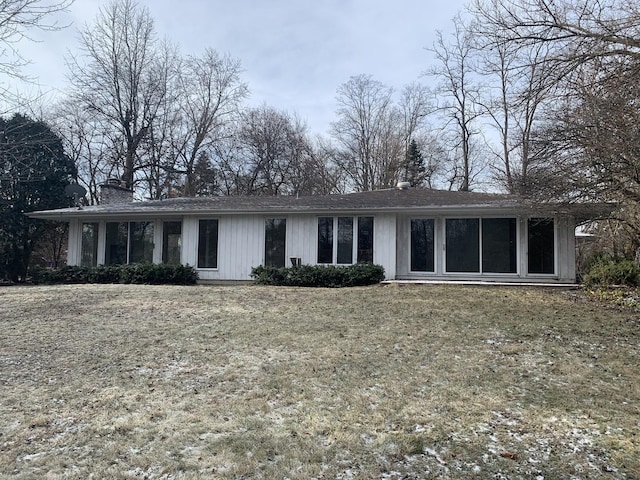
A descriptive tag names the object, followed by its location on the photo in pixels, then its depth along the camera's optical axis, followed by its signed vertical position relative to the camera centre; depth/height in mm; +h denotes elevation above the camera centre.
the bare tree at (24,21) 7074 +3857
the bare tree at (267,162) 29406 +6680
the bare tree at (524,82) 7789 +3446
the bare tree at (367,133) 29234 +8879
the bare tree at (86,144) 24734 +6737
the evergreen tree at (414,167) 28328 +6322
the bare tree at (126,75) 25016 +10891
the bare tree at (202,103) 28234 +10420
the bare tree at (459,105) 24250 +9412
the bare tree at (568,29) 6746 +3988
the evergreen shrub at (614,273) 10562 -140
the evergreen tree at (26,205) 17359 +2169
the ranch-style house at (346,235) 12359 +871
